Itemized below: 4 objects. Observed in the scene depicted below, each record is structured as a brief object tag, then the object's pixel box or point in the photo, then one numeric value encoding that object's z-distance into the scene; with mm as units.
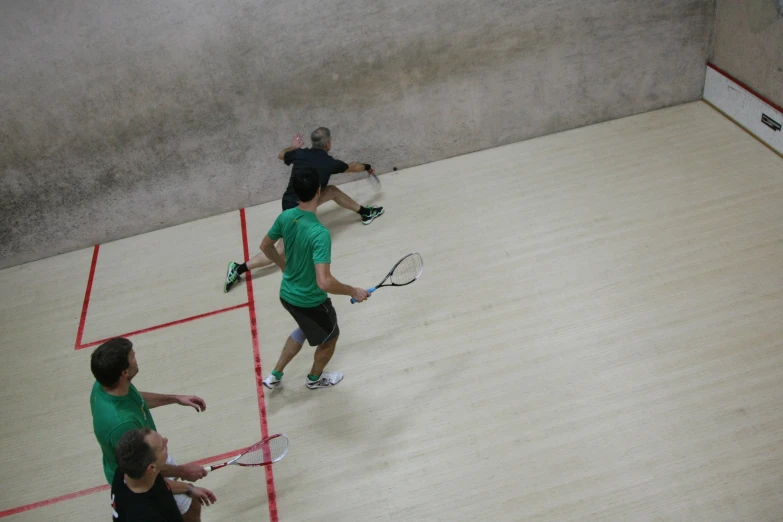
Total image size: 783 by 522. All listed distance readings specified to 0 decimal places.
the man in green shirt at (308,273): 3092
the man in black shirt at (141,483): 2287
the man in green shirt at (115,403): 2562
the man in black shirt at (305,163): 4480
